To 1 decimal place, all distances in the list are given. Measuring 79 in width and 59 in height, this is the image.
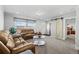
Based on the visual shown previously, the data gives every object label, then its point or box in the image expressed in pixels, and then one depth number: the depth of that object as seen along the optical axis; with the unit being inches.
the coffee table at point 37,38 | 49.5
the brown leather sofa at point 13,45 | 36.0
